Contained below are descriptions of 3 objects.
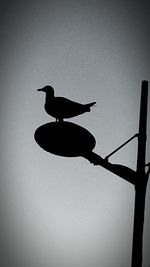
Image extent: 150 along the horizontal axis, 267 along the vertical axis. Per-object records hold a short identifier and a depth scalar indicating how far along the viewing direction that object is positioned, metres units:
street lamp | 9.77
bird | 10.32
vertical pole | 9.77
